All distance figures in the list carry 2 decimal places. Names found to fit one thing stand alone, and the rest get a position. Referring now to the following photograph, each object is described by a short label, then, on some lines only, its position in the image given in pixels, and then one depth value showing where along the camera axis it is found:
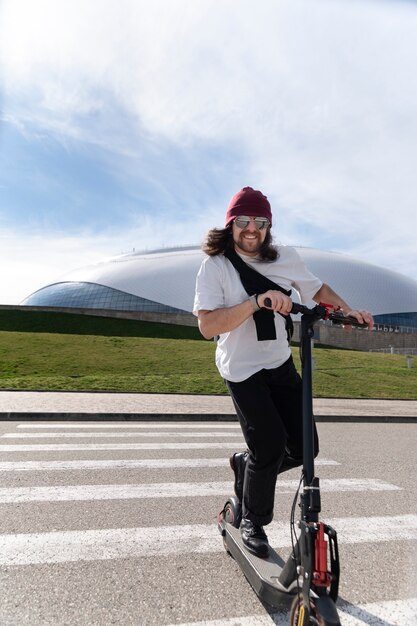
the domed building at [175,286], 64.06
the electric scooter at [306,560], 1.98
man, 2.66
